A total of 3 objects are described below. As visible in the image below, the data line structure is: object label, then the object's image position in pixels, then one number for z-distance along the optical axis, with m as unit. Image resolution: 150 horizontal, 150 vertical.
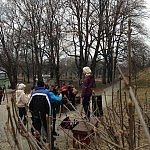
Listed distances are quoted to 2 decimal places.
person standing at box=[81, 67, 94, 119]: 5.17
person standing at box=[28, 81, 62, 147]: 3.73
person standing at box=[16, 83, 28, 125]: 5.42
